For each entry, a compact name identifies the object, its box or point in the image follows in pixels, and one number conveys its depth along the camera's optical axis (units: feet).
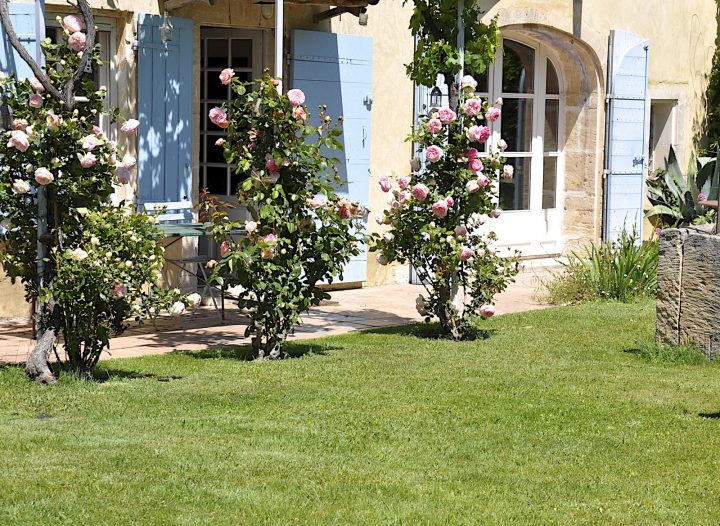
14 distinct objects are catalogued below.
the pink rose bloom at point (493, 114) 40.15
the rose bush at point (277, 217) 36.19
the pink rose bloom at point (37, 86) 31.53
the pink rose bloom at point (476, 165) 40.64
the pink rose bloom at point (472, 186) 40.21
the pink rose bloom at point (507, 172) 40.42
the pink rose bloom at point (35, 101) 31.24
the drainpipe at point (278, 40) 38.01
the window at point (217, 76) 52.74
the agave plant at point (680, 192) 60.95
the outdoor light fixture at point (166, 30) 45.87
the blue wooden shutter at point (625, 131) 65.31
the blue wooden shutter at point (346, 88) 51.17
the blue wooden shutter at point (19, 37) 42.06
